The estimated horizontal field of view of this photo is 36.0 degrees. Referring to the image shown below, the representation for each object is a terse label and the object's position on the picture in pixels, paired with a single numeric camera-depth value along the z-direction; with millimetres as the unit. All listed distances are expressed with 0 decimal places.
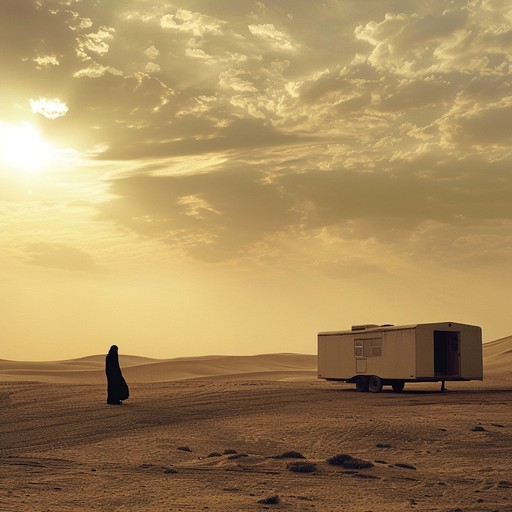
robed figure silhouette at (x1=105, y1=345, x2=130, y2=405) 26906
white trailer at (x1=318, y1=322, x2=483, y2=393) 29891
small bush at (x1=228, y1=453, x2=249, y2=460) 15561
